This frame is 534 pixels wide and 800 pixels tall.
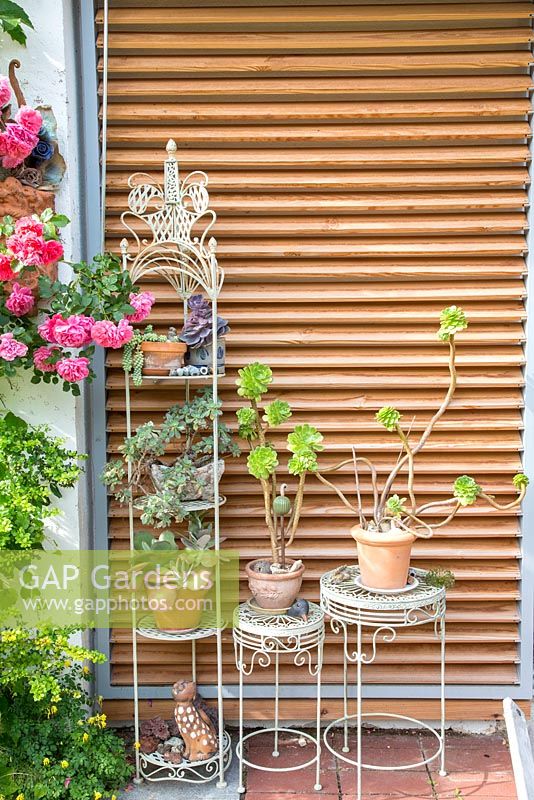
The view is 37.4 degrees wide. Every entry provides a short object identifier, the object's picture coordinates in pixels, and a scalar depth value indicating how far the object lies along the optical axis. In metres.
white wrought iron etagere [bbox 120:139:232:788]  3.10
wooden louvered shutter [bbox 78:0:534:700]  3.37
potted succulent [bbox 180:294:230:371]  3.14
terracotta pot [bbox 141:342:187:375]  3.11
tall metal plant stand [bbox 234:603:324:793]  3.02
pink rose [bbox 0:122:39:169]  2.92
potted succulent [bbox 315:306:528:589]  2.96
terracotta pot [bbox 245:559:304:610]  3.09
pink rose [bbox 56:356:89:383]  2.94
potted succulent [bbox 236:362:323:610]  3.04
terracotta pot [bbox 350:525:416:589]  3.03
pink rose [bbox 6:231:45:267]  2.69
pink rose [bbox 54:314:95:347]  2.89
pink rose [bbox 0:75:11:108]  2.89
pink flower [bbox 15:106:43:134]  2.90
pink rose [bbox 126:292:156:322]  3.04
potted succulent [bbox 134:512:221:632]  3.15
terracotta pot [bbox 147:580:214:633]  3.14
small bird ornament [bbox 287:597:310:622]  3.11
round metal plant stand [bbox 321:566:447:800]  2.98
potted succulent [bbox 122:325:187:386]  3.11
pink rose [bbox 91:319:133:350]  2.92
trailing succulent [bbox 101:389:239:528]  3.07
